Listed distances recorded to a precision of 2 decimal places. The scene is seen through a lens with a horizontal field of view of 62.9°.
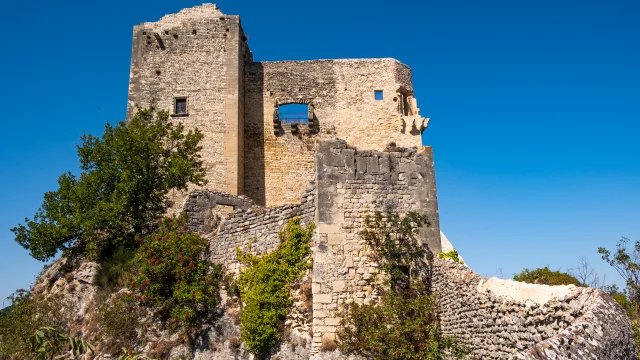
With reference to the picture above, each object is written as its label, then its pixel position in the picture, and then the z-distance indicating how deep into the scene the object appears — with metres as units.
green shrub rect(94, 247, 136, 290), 14.34
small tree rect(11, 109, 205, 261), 15.59
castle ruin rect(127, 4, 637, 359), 6.89
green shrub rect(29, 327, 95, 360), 5.65
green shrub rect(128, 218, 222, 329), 11.95
